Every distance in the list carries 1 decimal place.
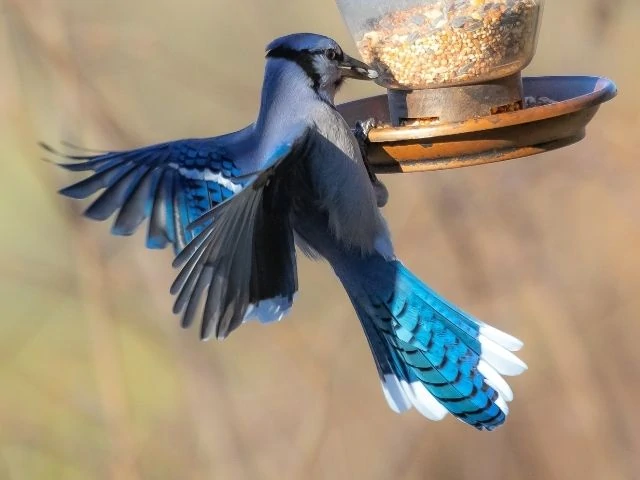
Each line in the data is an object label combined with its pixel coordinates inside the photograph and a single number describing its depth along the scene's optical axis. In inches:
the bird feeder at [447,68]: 161.2
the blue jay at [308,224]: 171.5
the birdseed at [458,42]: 176.1
